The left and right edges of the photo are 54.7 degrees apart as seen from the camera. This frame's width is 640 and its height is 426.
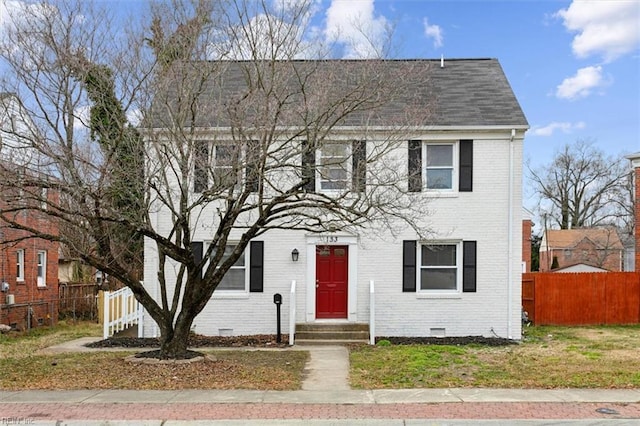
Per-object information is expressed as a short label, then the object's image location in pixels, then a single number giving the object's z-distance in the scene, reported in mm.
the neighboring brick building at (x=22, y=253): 10609
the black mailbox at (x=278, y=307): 15602
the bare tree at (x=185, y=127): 10734
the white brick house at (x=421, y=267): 16469
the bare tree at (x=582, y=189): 52472
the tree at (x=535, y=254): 56469
